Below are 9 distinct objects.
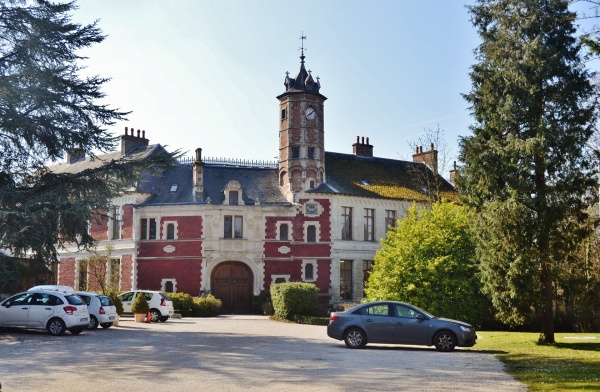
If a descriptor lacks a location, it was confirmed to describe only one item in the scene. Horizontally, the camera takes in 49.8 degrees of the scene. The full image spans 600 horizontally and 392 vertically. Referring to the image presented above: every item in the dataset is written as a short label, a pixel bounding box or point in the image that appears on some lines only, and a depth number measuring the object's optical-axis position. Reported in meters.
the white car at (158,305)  30.77
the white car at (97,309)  24.23
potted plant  30.00
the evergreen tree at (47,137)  20.61
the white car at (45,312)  21.06
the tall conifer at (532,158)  20.64
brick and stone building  41.69
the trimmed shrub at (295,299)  34.75
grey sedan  18.97
